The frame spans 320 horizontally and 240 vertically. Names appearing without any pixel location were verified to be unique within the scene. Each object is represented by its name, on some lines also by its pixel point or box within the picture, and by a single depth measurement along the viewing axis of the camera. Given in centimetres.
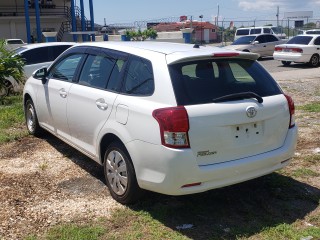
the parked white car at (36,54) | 997
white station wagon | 301
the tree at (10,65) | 844
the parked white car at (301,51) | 1543
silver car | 1856
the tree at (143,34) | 3686
